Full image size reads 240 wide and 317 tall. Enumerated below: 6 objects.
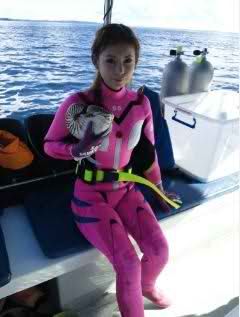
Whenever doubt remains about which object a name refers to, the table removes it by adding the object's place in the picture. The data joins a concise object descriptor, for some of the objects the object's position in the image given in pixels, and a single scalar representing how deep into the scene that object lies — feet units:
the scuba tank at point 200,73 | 6.62
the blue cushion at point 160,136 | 5.56
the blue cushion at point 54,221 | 3.85
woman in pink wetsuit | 3.55
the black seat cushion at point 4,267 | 3.34
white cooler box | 5.57
